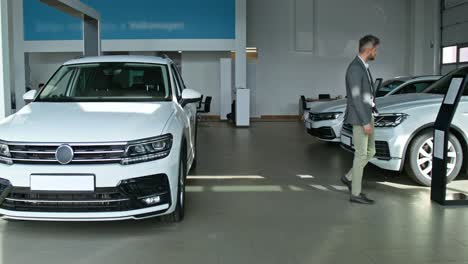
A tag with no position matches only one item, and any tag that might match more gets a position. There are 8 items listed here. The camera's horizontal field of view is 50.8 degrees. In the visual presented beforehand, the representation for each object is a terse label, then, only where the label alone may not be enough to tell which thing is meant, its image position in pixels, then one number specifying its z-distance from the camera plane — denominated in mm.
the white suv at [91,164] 3613
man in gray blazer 4738
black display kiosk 4623
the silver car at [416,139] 5484
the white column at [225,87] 15430
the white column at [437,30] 17500
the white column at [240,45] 14711
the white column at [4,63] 4891
